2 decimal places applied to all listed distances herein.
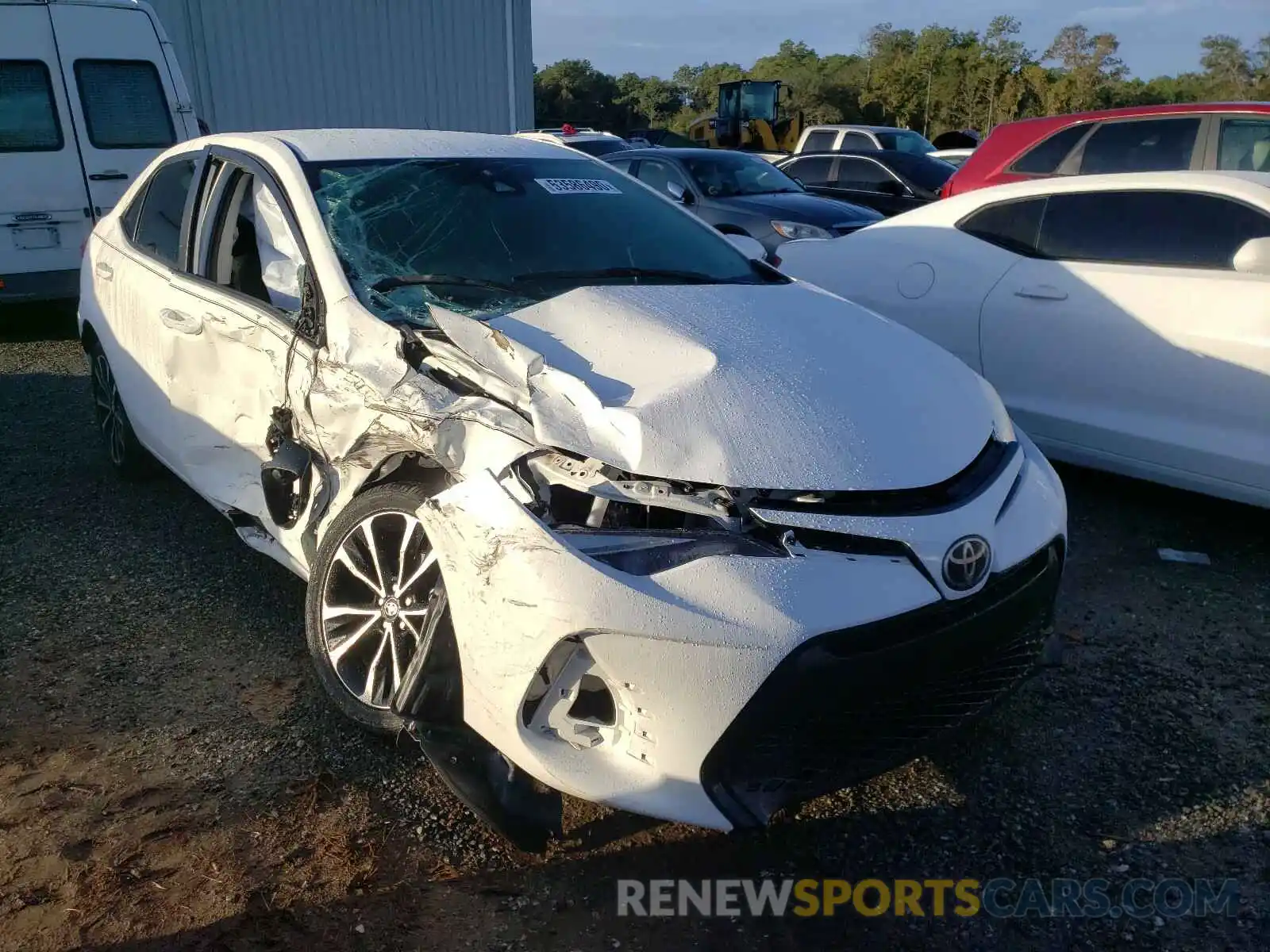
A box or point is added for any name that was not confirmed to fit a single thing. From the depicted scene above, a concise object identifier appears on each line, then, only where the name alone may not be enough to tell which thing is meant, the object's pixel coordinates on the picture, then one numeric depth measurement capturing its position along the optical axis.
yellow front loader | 24.20
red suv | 7.16
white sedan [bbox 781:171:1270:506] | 4.21
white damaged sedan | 2.28
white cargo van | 8.22
